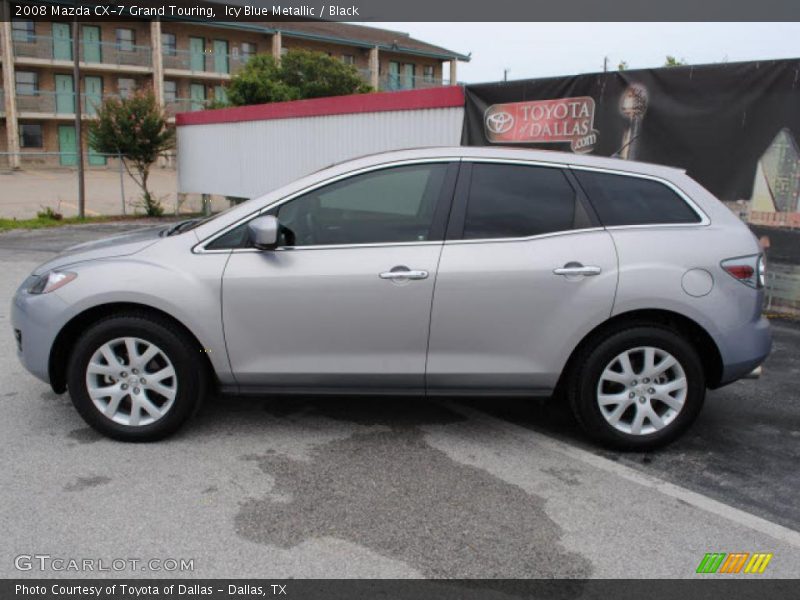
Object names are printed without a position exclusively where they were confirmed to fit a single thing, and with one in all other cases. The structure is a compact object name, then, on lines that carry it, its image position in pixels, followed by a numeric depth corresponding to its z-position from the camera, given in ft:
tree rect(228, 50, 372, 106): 105.40
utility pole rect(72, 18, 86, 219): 63.98
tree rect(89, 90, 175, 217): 66.28
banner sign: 22.90
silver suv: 13.21
